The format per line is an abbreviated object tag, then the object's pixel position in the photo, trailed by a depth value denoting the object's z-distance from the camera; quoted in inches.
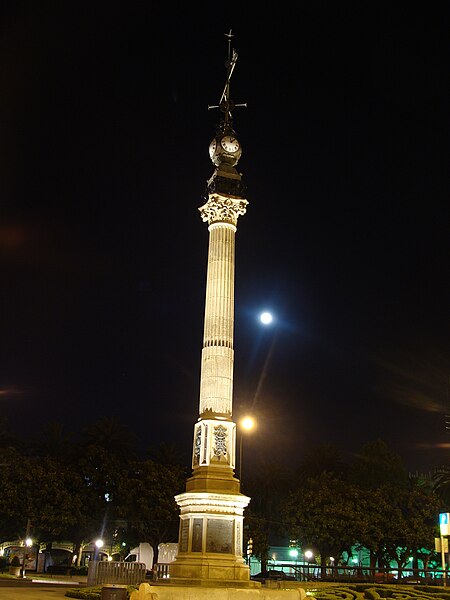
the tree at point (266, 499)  2518.2
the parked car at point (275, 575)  1843.5
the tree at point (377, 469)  2842.0
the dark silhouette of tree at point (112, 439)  2728.8
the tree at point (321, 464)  2977.4
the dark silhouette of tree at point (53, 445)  2699.3
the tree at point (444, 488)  2714.1
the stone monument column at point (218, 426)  1246.3
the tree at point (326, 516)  2256.4
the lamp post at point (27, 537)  2167.8
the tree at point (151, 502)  2342.5
